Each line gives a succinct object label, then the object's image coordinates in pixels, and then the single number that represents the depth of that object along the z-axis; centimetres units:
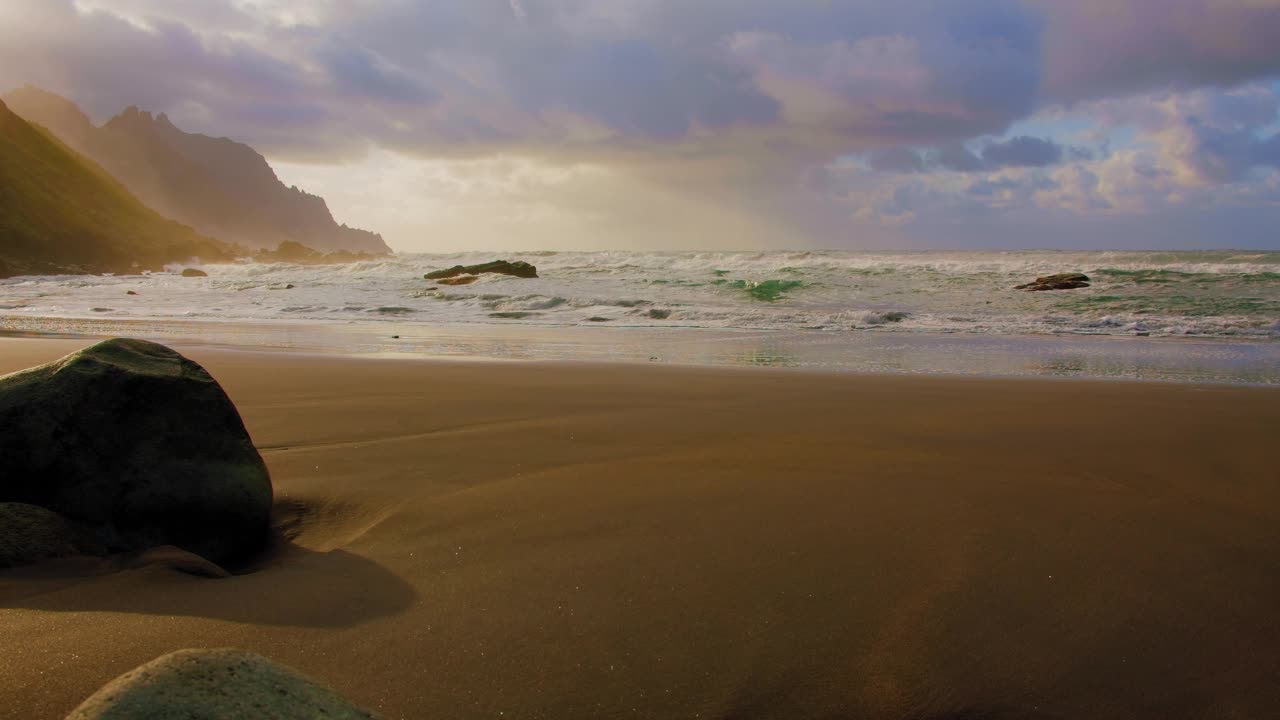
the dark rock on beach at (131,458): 208
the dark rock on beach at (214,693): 82
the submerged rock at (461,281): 1909
